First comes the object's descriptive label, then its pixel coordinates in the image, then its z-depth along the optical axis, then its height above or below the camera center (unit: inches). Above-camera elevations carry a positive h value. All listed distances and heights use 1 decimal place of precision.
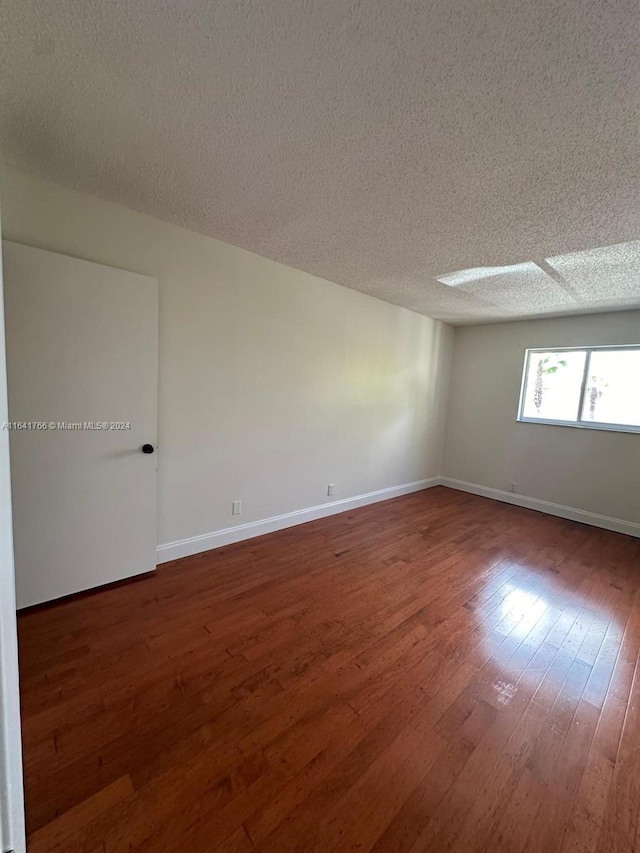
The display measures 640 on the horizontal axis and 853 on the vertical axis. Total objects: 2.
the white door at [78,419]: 73.4 -10.6
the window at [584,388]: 147.7 +8.7
